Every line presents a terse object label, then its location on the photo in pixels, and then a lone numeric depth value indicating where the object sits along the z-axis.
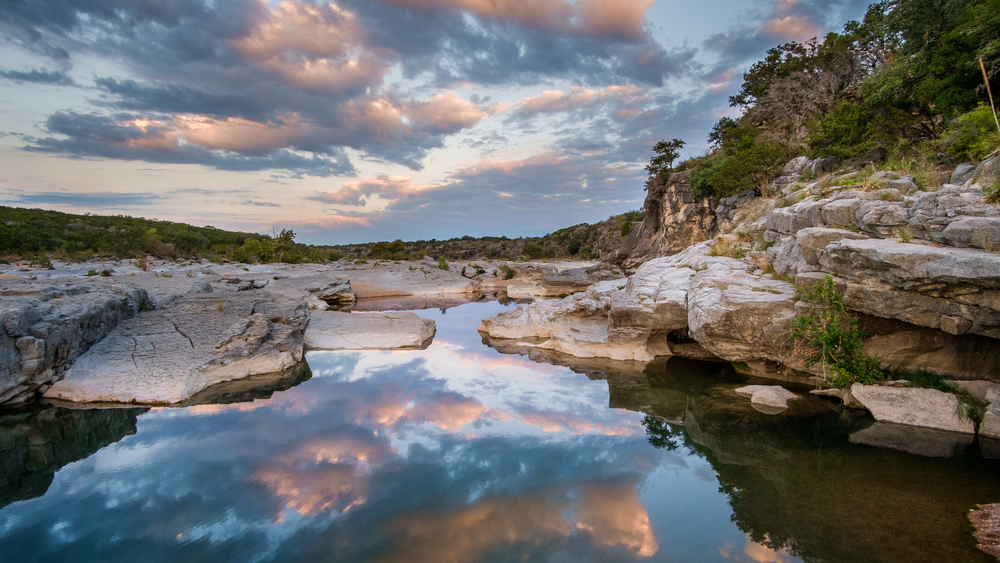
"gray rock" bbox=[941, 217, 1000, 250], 6.74
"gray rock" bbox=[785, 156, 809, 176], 22.19
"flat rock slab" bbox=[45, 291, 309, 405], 9.88
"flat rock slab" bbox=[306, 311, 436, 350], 15.80
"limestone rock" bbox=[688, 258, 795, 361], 10.42
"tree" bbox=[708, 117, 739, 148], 39.91
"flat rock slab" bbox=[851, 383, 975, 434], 8.17
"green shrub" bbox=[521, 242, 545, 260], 75.21
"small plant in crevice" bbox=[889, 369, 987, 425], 8.05
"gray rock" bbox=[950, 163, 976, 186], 9.51
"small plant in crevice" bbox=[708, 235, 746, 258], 15.40
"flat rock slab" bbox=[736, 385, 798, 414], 9.72
